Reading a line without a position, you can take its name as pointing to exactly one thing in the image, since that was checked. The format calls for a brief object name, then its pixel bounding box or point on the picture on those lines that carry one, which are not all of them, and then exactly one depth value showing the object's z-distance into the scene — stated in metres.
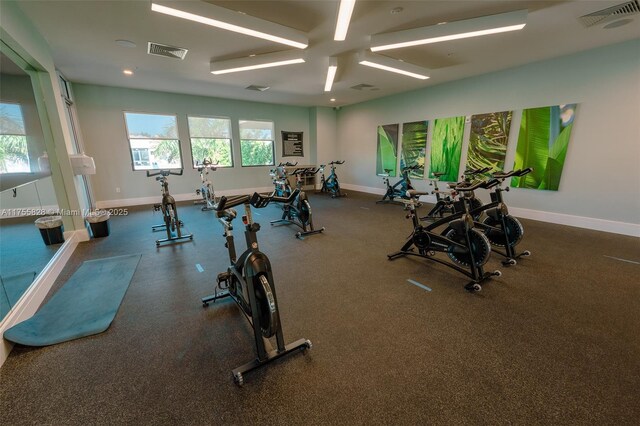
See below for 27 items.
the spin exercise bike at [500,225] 3.21
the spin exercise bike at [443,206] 4.05
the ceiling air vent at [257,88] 6.03
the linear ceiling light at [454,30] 2.93
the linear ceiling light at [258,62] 3.94
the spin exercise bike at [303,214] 4.36
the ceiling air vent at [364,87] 6.15
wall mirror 2.36
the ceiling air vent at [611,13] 2.86
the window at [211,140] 7.32
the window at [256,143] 8.13
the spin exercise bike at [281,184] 5.20
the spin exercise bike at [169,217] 3.91
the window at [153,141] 6.53
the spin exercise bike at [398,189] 6.55
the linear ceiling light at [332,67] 4.21
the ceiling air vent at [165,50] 3.75
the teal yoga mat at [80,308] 1.94
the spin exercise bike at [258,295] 1.58
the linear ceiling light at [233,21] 2.56
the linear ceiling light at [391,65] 4.06
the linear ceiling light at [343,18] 2.36
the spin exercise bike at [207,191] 6.24
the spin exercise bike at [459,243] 2.68
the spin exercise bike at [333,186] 8.00
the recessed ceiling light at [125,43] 3.59
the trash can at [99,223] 4.14
